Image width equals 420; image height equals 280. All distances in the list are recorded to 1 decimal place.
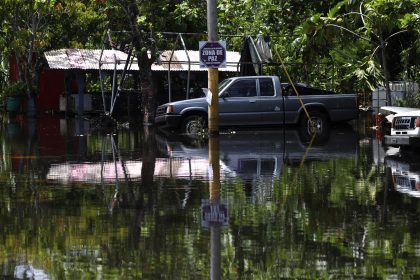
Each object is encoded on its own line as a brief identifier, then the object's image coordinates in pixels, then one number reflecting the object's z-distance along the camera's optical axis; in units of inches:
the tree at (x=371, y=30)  930.1
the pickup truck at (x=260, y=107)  972.6
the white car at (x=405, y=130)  689.0
